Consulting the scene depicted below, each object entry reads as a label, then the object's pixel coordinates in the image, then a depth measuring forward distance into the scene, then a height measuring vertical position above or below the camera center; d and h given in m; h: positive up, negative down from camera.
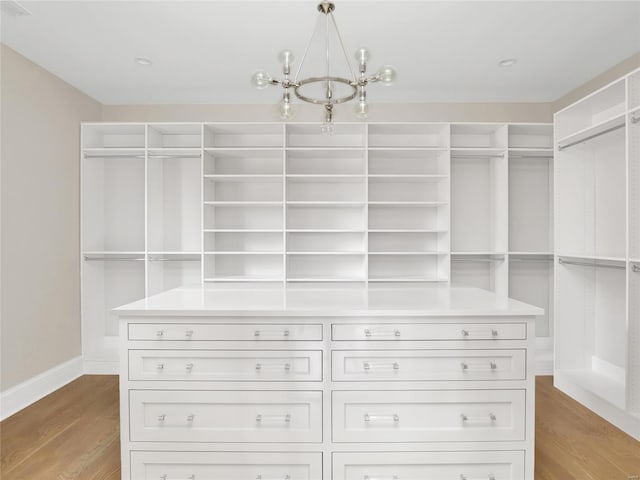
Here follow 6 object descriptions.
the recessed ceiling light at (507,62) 3.03 +1.44
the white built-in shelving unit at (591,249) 2.91 -0.10
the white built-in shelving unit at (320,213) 3.85 +0.25
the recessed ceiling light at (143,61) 3.00 +1.43
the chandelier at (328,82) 1.88 +0.80
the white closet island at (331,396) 1.74 -0.75
